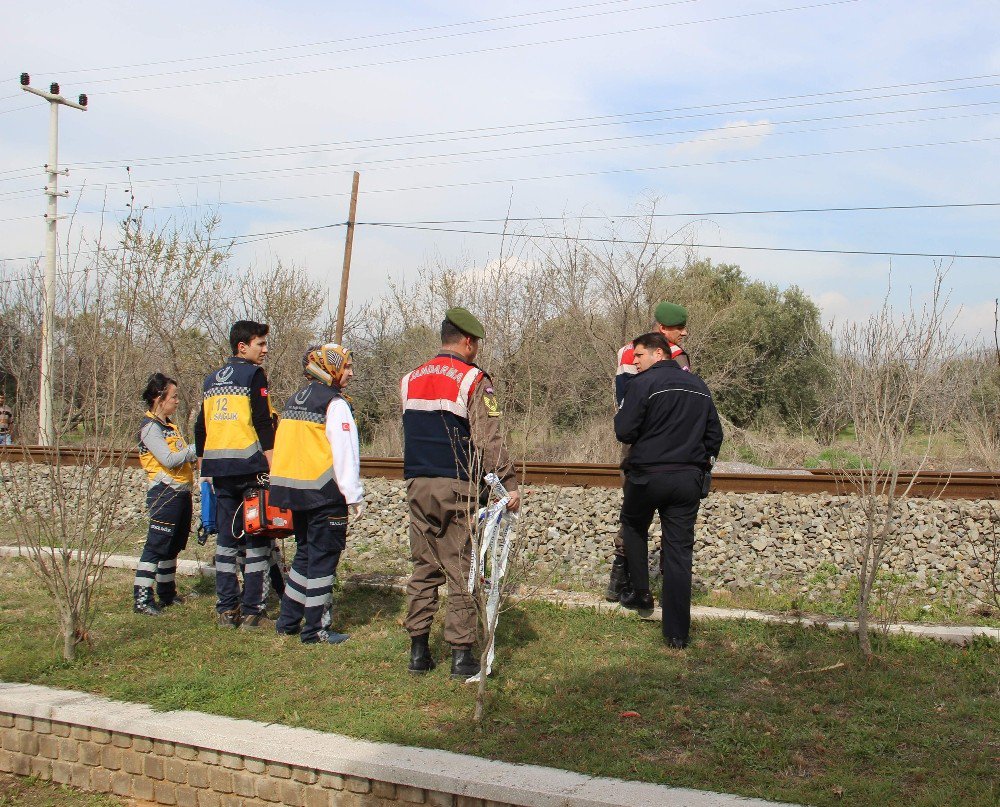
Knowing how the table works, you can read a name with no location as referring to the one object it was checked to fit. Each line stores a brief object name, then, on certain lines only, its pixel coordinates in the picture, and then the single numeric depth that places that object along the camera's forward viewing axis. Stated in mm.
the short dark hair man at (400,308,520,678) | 5438
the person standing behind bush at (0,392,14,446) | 15398
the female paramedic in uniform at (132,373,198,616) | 7070
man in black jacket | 5922
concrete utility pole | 24547
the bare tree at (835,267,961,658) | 5531
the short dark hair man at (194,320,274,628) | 6590
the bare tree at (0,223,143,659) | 5980
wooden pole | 21844
